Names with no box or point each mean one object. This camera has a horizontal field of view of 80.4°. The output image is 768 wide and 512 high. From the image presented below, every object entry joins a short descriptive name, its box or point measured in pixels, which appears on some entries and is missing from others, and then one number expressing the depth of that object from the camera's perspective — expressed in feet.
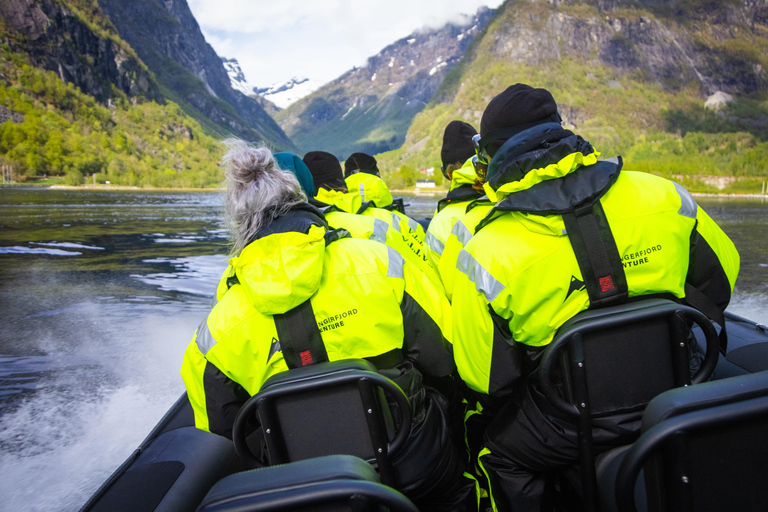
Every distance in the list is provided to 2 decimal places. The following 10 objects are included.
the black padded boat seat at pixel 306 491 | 2.29
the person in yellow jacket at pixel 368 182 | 13.69
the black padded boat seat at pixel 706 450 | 2.48
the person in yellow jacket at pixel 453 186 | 9.93
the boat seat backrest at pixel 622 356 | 4.03
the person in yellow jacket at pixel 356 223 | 6.90
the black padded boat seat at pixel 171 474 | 4.98
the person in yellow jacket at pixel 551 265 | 4.54
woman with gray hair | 4.76
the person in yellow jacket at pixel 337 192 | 12.08
